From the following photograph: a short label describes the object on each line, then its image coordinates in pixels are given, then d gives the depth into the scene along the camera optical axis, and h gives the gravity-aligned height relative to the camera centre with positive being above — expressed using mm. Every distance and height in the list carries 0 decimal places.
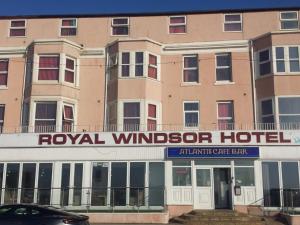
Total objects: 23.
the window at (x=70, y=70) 28247 +6841
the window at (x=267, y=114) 26281 +3976
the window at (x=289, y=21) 28516 +10039
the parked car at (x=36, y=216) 15570 -1179
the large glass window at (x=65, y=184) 24250 -128
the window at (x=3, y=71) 29247 +6990
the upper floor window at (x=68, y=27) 29969 +10029
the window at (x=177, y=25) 29438 +10026
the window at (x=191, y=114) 27688 +4137
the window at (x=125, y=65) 27797 +7065
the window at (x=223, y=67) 28297 +7113
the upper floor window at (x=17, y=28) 30234 +10012
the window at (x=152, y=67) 27983 +7038
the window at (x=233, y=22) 29042 +10128
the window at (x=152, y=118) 27047 +3810
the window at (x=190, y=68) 28594 +7112
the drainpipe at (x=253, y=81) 27188 +6080
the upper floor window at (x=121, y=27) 29745 +9972
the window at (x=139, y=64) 27625 +7095
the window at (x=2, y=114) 28438 +4159
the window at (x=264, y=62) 27188 +7180
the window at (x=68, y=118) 27375 +3771
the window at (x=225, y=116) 27391 +4005
